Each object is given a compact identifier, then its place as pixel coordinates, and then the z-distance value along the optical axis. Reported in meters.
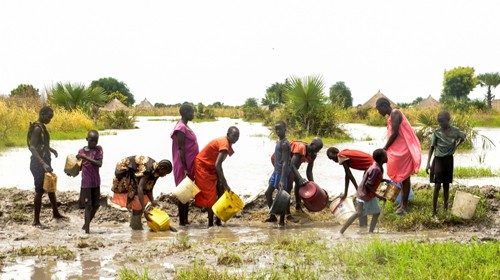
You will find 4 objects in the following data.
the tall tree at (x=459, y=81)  76.38
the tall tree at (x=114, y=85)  100.19
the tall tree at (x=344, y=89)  78.22
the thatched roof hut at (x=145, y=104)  88.75
